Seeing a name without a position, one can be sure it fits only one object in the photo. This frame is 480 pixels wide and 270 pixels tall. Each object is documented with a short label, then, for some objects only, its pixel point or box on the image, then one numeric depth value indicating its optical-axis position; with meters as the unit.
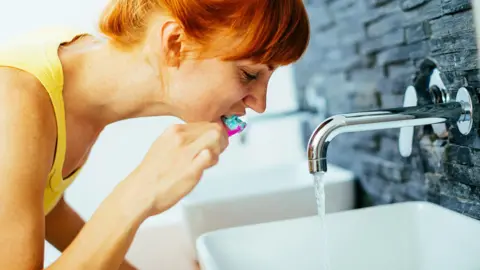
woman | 0.78
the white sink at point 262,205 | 1.23
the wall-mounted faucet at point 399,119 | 0.81
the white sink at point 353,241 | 0.97
